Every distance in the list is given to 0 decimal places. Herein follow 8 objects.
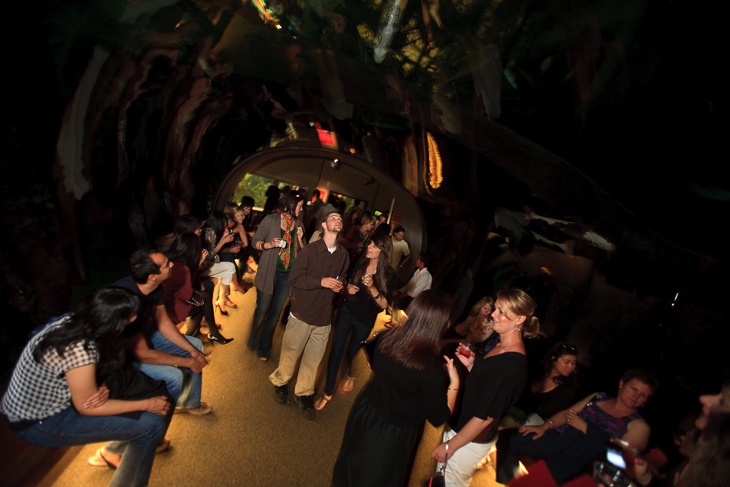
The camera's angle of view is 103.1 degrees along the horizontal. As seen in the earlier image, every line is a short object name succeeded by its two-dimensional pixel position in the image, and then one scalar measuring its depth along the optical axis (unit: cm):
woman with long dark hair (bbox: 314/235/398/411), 318
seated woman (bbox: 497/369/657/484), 235
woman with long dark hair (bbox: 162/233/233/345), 293
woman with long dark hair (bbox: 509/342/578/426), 304
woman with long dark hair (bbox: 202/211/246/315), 399
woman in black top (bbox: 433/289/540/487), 184
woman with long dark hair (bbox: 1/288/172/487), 159
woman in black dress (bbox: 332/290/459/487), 179
